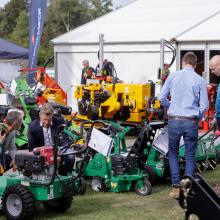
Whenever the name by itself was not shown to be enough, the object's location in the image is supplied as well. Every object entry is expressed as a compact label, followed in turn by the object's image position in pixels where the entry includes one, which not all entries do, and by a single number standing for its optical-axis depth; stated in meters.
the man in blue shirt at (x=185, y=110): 8.06
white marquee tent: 17.72
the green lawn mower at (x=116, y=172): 8.66
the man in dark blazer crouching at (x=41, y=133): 7.84
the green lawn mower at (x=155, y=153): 8.88
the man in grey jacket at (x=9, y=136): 7.87
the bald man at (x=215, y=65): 8.01
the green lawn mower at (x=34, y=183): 6.90
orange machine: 16.38
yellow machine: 14.94
